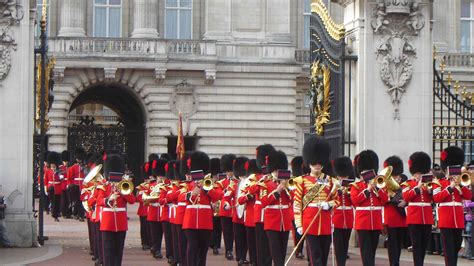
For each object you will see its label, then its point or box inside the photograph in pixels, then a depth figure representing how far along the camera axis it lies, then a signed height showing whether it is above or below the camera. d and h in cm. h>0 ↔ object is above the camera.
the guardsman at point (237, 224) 1680 -94
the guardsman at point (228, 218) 1792 -92
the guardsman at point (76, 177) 2634 -54
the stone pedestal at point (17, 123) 1784 +36
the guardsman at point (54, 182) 2695 -67
